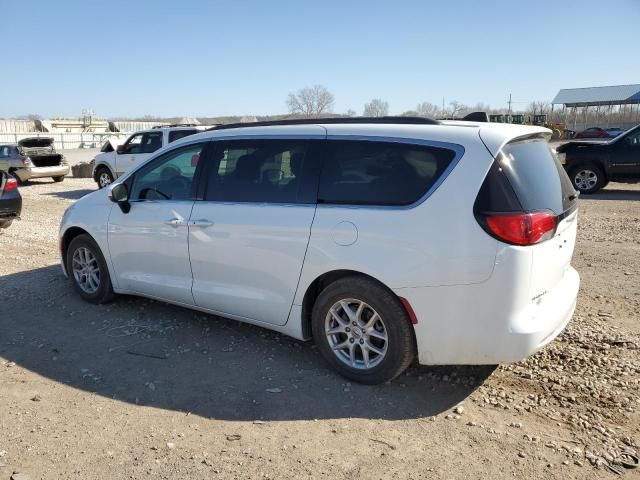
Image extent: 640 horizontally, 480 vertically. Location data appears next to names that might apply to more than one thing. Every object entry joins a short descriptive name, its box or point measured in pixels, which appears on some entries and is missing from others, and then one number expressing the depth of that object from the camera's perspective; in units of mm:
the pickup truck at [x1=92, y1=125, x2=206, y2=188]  14188
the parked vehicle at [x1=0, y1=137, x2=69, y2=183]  18484
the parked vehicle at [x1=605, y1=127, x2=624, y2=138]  46078
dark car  9133
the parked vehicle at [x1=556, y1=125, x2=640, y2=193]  13875
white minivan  3303
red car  47031
